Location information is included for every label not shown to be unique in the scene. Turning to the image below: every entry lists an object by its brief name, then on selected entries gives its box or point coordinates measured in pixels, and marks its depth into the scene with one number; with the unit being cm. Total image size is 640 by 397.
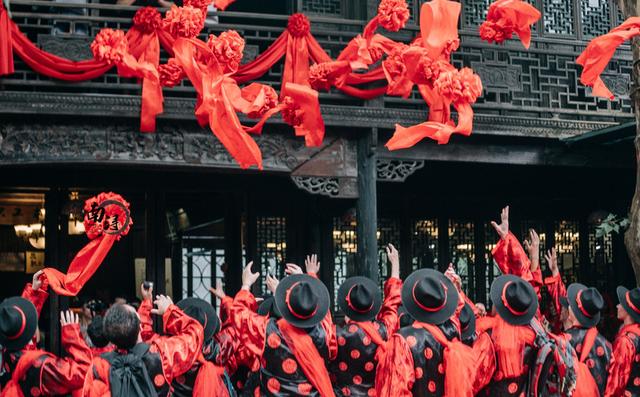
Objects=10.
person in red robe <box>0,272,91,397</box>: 892
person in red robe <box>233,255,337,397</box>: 923
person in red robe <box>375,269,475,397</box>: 894
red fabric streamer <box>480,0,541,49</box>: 1252
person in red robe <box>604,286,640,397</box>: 1057
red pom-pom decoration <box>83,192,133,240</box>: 1095
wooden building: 1252
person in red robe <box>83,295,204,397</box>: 748
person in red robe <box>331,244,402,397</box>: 990
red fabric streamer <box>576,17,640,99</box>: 1161
